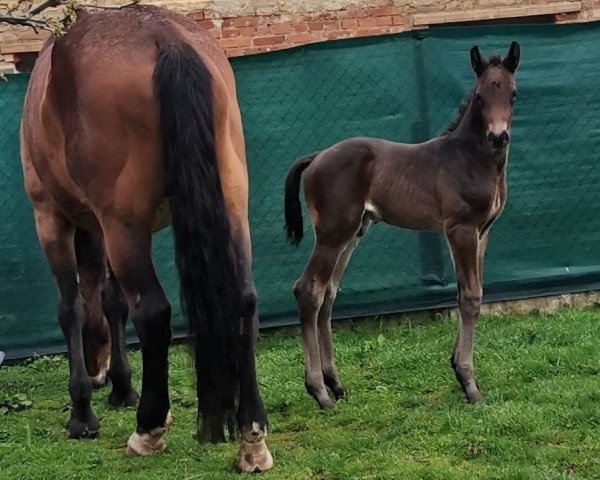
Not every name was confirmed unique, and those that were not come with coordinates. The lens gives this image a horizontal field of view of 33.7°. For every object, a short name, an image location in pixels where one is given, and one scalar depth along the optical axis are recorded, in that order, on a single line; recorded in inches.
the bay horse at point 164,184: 169.3
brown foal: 215.2
